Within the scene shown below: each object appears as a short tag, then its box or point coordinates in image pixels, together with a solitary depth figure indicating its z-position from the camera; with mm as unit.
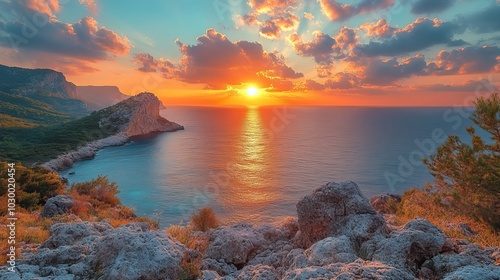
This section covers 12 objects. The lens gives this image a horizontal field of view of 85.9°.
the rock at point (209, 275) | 7452
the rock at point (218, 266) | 9586
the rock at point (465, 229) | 13642
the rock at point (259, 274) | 7155
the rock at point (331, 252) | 6891
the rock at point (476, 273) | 4328
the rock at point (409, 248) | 7051
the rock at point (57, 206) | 17531
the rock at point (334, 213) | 9734
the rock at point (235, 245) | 10702
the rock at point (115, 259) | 6572
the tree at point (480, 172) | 15867
